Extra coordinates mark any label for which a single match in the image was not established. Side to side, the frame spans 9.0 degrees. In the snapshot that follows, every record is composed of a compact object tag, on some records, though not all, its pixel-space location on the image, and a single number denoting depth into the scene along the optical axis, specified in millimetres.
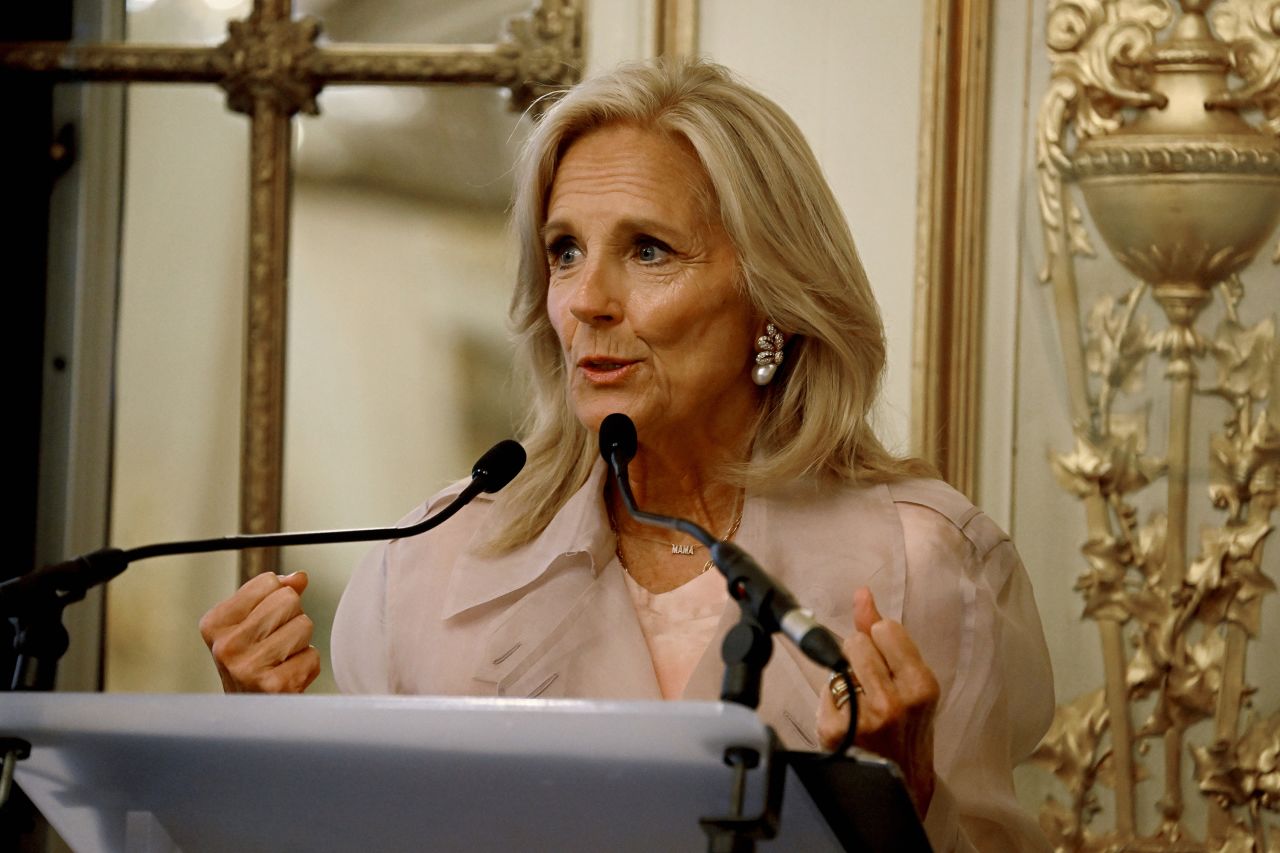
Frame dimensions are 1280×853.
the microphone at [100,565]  4711
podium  4572
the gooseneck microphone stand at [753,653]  4558
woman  4996
